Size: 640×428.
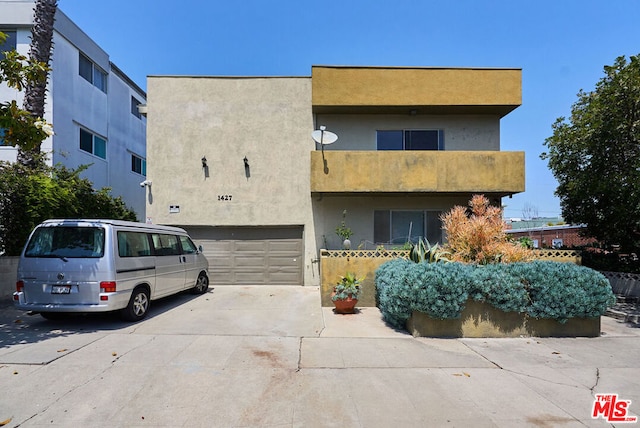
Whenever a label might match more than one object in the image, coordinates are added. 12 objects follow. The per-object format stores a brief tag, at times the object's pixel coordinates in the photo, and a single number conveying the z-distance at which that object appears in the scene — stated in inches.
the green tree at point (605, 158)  357.4
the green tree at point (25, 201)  357.7
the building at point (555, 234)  844.0
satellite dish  422.0
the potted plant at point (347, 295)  318.3
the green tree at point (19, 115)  249.6
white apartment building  572.7
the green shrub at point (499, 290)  250.4
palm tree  408.0
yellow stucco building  473.7
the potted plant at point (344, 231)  441.7
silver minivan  253.4
